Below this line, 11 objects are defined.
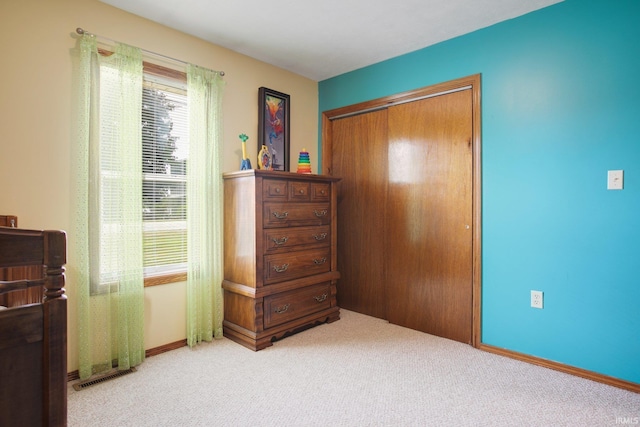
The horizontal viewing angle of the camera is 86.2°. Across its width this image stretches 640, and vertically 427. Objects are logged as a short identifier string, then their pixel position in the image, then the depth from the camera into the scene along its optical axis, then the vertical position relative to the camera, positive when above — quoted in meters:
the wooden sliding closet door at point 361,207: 3.33 +0.04
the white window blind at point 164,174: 2.49 +0.28
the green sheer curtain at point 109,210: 2.14 +0.01
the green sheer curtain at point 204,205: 2.65 +0.05
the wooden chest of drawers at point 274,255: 2.61 -0.36
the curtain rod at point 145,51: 2.13 +1.15
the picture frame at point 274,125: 3.16 +0.83
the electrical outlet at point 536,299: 2.37 -0.61
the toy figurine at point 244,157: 2.84 +0.46
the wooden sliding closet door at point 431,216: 2.72 -0.04
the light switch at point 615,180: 2.07 +0.19
